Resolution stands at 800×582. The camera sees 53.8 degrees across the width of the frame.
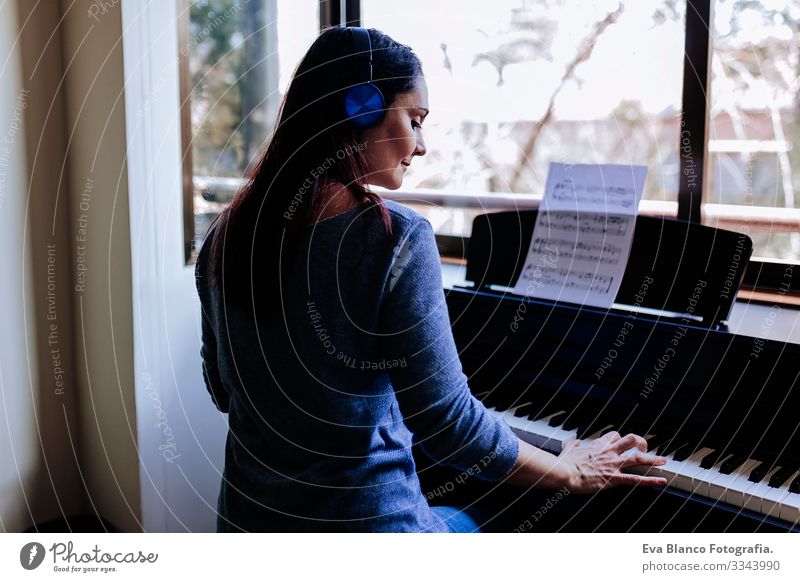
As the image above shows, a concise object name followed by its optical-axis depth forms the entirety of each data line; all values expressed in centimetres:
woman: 109
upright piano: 133
